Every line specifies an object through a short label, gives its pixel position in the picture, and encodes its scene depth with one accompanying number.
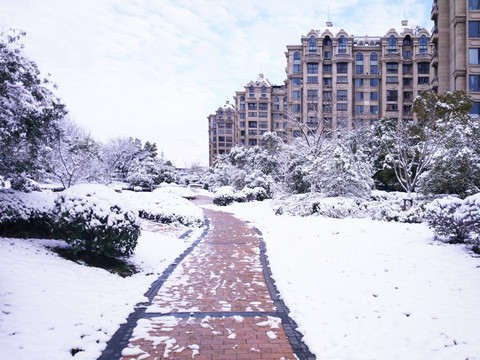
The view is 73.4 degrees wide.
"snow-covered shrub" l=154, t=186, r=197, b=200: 26.83
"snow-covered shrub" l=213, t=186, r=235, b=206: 27.08
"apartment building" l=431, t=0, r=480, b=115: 27.77
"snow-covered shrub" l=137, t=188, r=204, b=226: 15.21
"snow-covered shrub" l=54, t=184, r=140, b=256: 6.73
